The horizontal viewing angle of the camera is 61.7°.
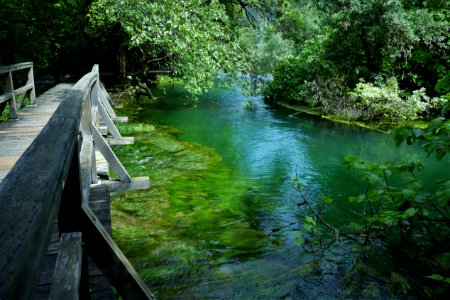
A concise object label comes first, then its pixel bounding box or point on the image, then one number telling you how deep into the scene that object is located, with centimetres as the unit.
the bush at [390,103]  1515
